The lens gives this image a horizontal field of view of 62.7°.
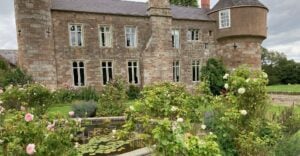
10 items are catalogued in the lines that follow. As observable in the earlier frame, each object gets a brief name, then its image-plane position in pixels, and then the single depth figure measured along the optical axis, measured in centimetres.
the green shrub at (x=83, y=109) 1039
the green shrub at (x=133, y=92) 1881
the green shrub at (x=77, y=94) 1636
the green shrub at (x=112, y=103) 1028
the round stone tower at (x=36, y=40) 1587
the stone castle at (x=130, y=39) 1638
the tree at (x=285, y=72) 3155
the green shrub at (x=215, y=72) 2050
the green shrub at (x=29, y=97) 848
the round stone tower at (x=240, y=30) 2069
